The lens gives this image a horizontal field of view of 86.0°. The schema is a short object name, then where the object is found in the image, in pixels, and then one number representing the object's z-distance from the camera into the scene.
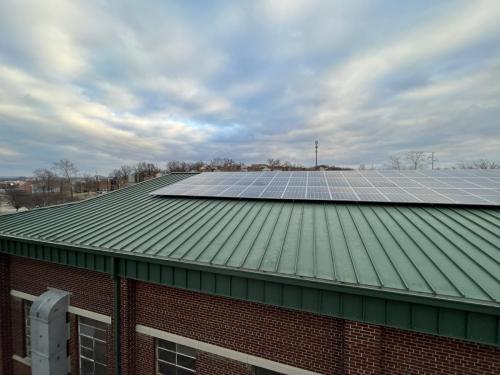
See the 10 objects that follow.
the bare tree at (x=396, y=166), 65.94
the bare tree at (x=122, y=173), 102.18
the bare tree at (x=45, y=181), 84.81
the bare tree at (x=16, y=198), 69.39
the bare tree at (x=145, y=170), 83.75
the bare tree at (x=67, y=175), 90.20
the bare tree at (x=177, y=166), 90.67
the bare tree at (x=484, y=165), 57.97
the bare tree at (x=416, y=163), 64.61
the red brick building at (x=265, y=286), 4.86
